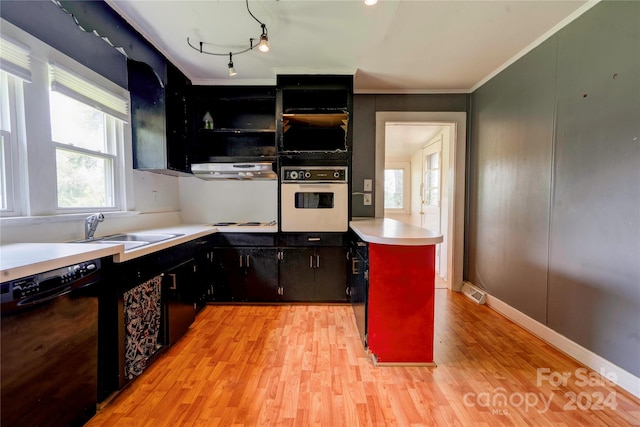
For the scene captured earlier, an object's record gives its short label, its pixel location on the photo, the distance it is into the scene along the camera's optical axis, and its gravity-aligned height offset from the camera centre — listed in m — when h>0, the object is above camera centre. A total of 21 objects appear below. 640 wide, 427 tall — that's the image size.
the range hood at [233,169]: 2.70 +0.34
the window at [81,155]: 1.77 +0.36
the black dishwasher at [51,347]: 0.96 -0.62
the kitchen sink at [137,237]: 1.99 -0.29
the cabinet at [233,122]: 2.86 +0.96
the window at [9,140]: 1.45 +0.36
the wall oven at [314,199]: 2.70 +0.03
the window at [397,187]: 5.50 +0.32
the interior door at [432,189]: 3.71 +0.20
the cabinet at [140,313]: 1.42 -0.73
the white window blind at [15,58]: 1.36 +0.80
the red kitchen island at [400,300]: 1.71 -0.68
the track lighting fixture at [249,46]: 1.82 +1.34
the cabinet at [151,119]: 2.37 +0.78
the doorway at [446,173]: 3.17 +0.37
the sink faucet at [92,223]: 1.77 -0.15
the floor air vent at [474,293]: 2.85 -1.07
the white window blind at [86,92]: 1.67 +0.82
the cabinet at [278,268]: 2.73 -0.72
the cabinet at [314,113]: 2.67 +0.93
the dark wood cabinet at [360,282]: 1.85 -0.65
